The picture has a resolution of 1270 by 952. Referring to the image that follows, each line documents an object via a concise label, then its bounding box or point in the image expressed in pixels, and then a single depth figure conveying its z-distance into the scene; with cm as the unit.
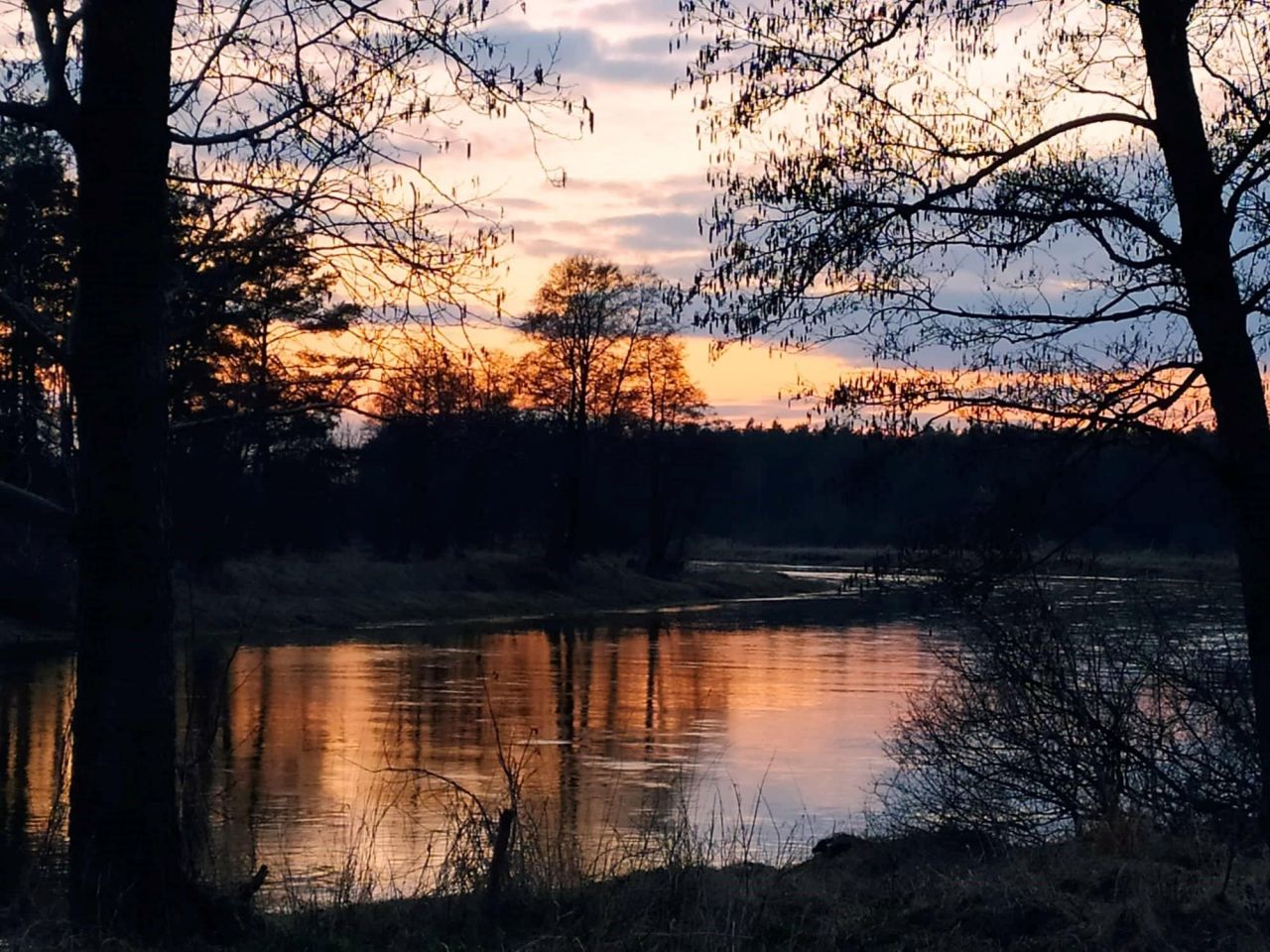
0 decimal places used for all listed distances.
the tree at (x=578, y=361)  5403
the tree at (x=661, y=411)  5678
